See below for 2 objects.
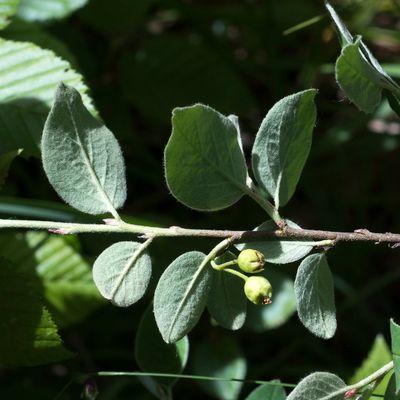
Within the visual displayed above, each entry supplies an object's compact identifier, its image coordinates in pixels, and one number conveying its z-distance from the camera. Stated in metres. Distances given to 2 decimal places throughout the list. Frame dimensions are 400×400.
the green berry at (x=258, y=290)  0.52
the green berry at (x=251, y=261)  0.52
